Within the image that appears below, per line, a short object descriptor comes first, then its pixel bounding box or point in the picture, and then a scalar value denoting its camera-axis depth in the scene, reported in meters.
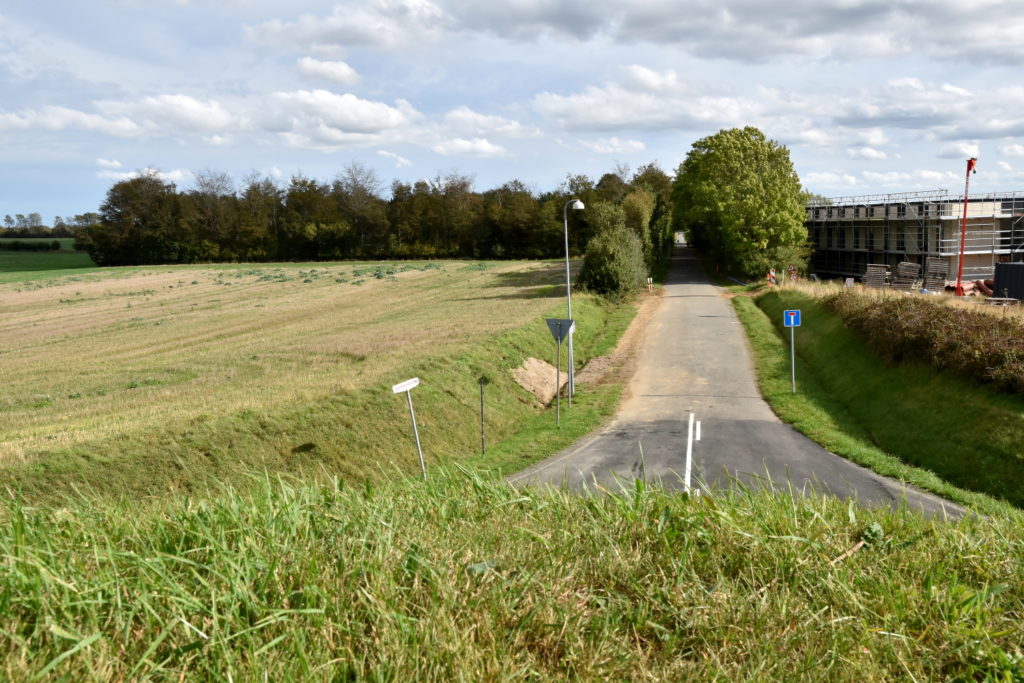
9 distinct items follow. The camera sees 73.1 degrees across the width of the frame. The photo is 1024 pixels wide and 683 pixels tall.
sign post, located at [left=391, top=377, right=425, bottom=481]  14.98
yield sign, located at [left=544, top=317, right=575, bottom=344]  21.50
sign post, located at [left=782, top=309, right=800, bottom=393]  23.72
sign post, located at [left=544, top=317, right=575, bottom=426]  21.50
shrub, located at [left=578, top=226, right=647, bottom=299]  42.91
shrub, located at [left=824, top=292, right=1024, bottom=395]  17.39
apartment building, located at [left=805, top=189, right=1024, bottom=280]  58.28
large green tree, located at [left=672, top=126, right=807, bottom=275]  52.97
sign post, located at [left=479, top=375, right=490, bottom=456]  18.58
